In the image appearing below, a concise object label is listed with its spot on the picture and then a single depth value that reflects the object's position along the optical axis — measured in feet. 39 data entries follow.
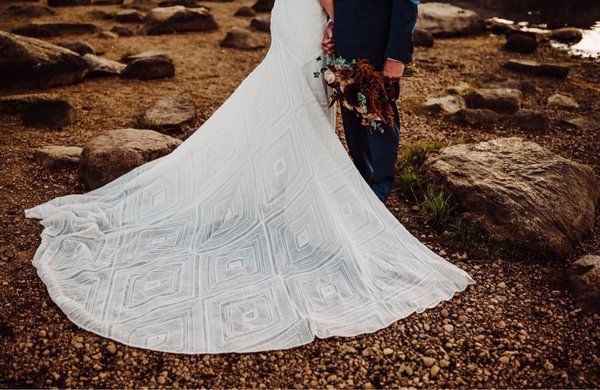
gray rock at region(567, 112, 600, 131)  18.57
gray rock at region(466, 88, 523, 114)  20.39
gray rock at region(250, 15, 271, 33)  32.04
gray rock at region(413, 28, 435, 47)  29.73
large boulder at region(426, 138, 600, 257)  11.60
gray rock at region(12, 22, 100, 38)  28.76
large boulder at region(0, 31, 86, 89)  19.42
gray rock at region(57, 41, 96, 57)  24.75
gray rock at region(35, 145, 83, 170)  14.78
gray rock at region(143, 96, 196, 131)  17.72
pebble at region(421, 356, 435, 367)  8.79
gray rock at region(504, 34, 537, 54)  28.94
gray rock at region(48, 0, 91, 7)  37.14
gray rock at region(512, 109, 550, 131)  18.78
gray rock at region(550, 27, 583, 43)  31.27
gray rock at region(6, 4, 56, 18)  32.91
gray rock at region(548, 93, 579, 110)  20.81
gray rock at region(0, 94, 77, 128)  17.70
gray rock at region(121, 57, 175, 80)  22.75
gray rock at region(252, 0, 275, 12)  38.01
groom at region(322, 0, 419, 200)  10.41
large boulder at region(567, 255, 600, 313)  9.84
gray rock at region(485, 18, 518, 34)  33.75
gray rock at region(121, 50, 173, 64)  24.24
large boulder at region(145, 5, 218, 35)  31.19
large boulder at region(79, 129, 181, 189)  13.69
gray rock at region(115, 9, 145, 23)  33.42
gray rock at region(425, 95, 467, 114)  20.49
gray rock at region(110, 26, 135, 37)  30.32
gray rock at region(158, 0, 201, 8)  35.65
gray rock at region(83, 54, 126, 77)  22.62
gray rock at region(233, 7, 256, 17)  36.99
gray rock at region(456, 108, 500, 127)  19.27
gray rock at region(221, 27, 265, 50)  28.27
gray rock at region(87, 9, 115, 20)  34.47
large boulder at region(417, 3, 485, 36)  32.35
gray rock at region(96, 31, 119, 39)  29.30
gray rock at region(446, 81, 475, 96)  22.49
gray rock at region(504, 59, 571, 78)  24.23
